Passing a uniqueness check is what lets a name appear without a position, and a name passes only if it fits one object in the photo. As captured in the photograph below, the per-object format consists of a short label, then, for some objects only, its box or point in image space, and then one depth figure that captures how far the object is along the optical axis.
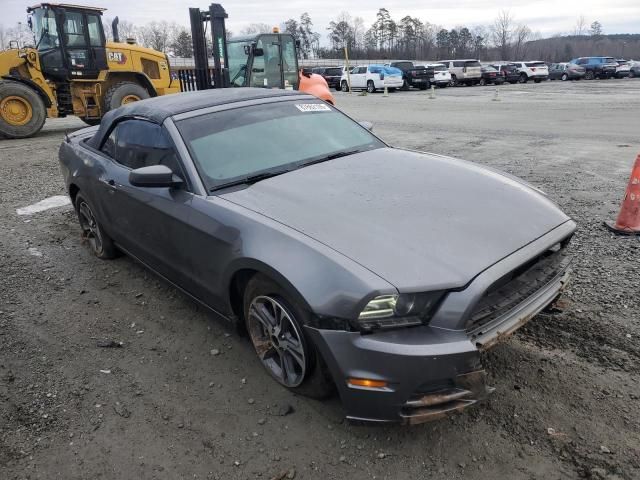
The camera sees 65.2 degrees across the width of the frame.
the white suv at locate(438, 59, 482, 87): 34.12
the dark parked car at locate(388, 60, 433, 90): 30.48
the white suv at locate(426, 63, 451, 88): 31.66
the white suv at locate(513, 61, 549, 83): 35.78
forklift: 12.80
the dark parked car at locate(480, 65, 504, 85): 34.66
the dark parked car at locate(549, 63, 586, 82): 38.16
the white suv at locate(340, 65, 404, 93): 29.17
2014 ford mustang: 2.20
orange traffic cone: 4.63
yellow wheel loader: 11.88
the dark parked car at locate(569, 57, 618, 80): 38.22
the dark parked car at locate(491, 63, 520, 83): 35.12
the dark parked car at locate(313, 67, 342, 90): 33.50
